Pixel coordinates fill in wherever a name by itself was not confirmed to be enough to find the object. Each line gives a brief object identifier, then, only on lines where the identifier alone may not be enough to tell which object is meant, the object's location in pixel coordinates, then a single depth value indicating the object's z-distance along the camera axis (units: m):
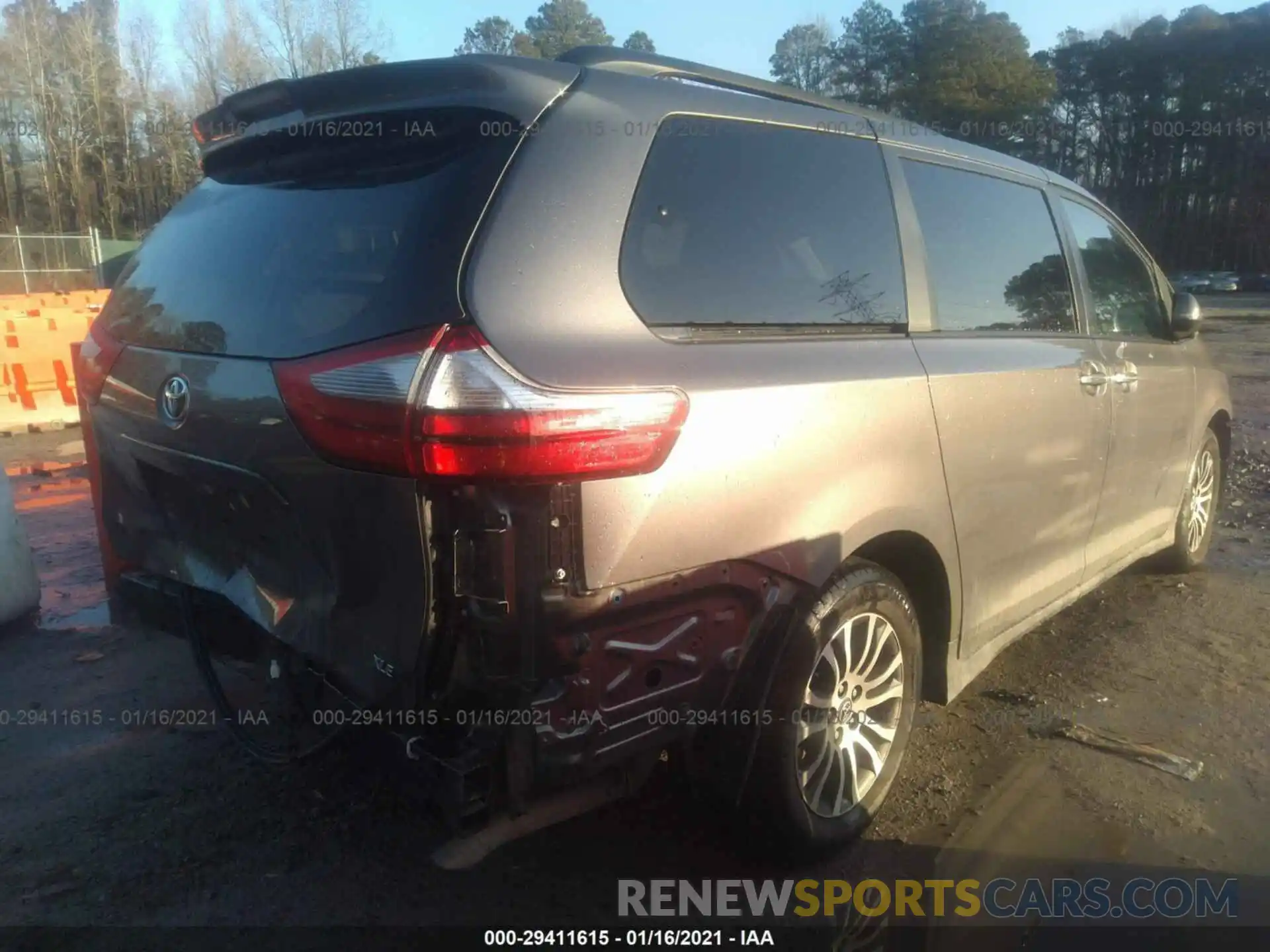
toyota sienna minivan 2.01
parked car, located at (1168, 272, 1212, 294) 48.31
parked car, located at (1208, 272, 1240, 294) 49.00
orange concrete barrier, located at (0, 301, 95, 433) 9.39
